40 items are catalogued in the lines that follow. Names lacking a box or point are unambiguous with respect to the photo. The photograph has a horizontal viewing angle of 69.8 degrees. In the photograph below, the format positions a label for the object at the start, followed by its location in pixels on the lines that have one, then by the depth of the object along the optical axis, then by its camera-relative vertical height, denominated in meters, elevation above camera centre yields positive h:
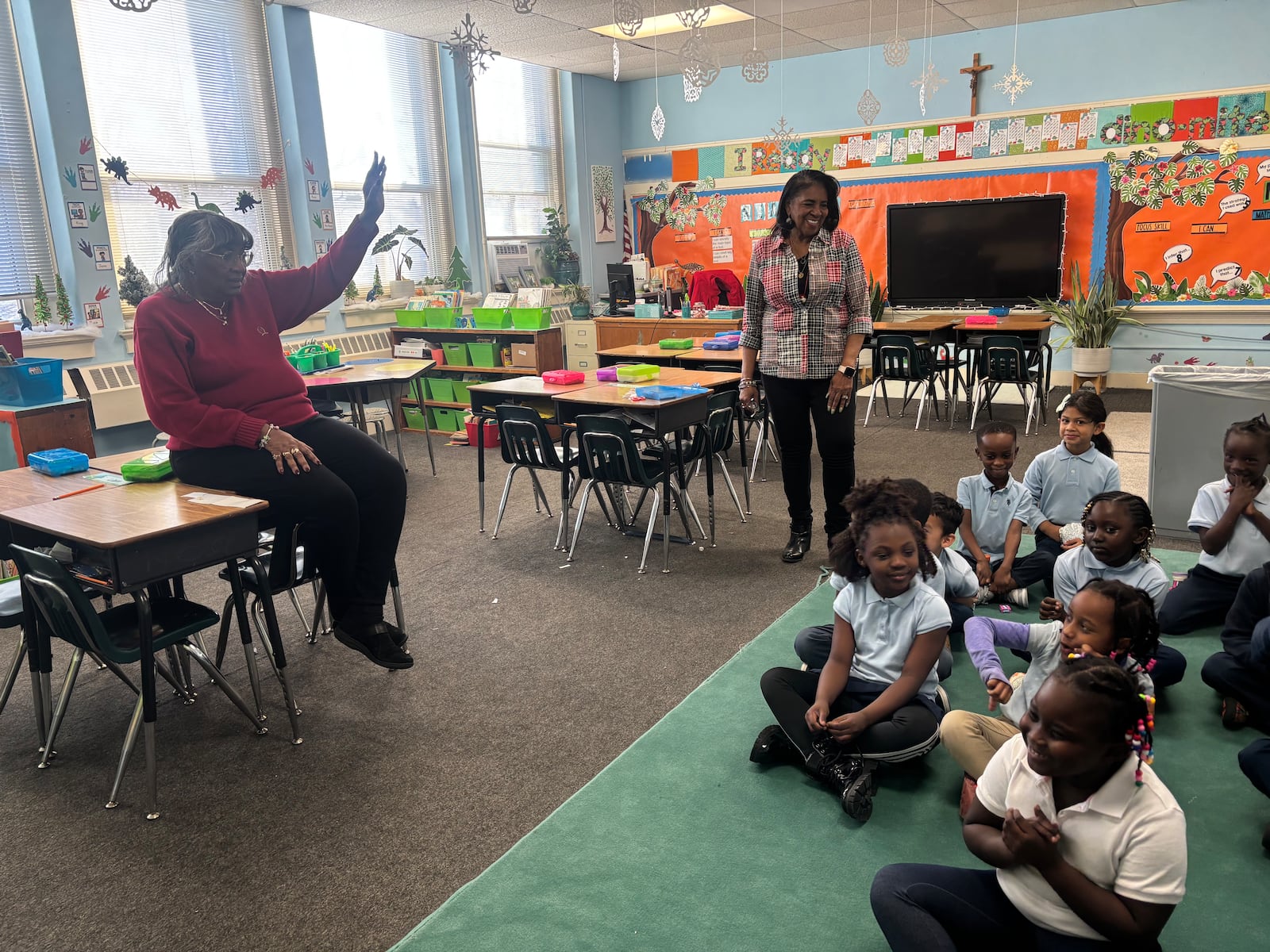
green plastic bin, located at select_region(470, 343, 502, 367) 7.17 -0.61
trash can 3.91 -0.79
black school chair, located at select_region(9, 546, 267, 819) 2.33 -0.91
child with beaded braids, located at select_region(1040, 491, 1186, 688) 2.53 -0.88
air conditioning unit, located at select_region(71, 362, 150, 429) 5.83 -0.62
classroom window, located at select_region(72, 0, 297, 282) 5.99 +1.24
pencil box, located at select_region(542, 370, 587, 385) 5.05 -0.57
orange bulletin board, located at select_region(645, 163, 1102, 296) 7.76 +0.42
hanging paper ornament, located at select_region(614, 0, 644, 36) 4.45 +1.21
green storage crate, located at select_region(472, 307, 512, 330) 7.10 -0.33
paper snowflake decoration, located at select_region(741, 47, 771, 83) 5.57 +1.17
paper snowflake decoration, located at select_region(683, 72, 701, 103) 5.16 +0.99
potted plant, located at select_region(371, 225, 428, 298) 7.93 +0.27
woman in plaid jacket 3.72 -0.27
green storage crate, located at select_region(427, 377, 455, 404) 7.34 -0.88
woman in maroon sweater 2.67 -0.36
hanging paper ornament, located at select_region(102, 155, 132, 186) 5.99 +0.83
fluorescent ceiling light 7.11 +1.95
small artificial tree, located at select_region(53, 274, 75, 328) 5.76 -0.05
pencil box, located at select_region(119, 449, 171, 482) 2.84 -0.54
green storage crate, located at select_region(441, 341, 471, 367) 7.35 -0.62
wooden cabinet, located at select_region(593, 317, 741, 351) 7.25 -0.51
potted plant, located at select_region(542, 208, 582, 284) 9.39 +0.17
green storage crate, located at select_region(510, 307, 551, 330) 6.99 -0.33
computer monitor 8.03 -0.14
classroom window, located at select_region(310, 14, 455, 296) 7.52 +1.33
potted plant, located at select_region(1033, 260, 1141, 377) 7.05 -0.64
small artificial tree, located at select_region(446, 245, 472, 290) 8.39 +0.03
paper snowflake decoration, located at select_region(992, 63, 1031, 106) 7.22 +1.33
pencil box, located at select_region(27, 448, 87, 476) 3.04 -0.54
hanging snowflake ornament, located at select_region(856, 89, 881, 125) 6.84 +1.10
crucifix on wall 7.90 +1.47
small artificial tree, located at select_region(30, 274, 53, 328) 5.67 -0.05
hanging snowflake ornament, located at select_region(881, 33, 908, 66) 6.65 +1.45
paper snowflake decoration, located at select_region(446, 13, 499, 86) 4.01 +1.02
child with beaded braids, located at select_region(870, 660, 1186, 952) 1.33 -0.86
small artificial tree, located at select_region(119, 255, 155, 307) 6.12 +0.07
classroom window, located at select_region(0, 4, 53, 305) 5.53 +0.63
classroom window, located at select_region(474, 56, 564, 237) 8.91 +1.28
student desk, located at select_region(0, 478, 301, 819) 2.30 -0.62
